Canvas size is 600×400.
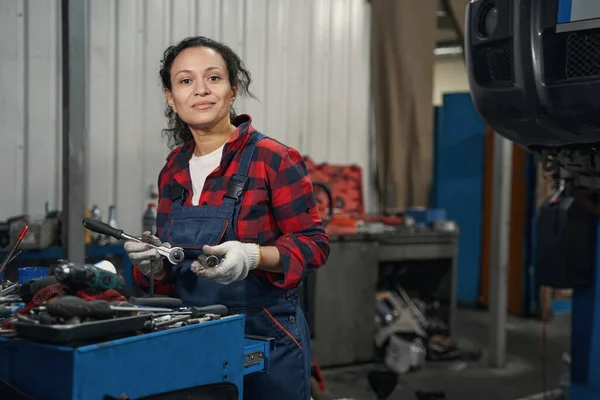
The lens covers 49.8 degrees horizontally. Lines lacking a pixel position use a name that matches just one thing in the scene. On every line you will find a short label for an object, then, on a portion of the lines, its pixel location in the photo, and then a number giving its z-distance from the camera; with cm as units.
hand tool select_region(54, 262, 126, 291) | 104
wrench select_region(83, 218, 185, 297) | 134
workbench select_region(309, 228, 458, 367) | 358
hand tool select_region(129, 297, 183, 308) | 118
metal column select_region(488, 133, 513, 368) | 383
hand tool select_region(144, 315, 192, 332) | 104
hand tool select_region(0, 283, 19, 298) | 136
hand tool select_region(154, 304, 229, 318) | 115
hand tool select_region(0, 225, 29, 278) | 137
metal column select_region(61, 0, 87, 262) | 230
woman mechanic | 143
